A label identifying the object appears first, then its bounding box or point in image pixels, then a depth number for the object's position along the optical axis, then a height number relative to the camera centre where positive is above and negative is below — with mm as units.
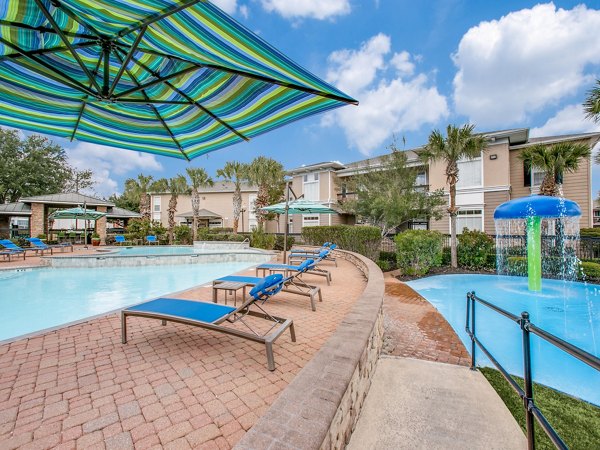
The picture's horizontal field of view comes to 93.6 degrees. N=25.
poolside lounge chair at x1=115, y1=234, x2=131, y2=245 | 23203 -887
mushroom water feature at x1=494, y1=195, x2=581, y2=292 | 9234 -673
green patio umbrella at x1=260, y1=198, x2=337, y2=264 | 11589 +815
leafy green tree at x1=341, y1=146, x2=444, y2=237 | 17469 +1921
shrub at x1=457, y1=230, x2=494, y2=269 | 14688 -1257
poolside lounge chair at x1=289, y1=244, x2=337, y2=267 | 9460 -1114
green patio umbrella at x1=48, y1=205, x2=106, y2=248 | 18625 +1077
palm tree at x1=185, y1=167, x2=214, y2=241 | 27080 +4698
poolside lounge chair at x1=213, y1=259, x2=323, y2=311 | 5314 -1057
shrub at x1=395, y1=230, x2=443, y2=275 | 13633 -1175
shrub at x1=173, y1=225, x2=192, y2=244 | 26297 -603
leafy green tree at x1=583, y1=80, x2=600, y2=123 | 9842 +4271
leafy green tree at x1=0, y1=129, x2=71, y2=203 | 32125 +7755
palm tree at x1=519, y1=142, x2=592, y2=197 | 13523 +3146
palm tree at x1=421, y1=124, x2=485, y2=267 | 14461 +4063
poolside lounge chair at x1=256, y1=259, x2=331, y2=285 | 6648 -1030
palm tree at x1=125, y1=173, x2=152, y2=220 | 27781 +3785
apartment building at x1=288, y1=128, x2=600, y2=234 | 17266 +3044
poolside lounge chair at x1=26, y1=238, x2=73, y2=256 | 15383 -822
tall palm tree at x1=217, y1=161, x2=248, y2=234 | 26859 +5171
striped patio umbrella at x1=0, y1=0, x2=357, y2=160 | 2619 +1844
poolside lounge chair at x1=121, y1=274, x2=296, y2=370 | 3082 -1050
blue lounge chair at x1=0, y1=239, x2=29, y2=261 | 13402 -903
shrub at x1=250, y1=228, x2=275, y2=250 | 20781 -997
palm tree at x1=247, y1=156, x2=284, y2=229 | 26188 +4644
